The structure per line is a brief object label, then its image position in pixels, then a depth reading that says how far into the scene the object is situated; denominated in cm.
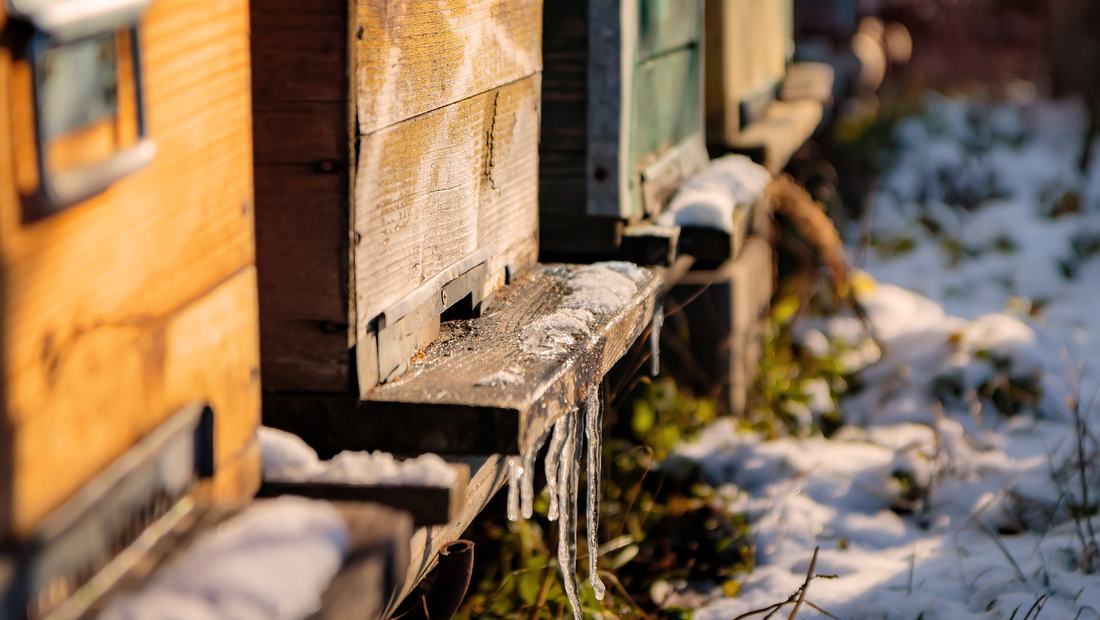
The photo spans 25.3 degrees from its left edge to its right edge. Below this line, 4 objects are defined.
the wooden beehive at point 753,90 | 370
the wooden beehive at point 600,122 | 281
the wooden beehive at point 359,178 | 215
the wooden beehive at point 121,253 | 180
